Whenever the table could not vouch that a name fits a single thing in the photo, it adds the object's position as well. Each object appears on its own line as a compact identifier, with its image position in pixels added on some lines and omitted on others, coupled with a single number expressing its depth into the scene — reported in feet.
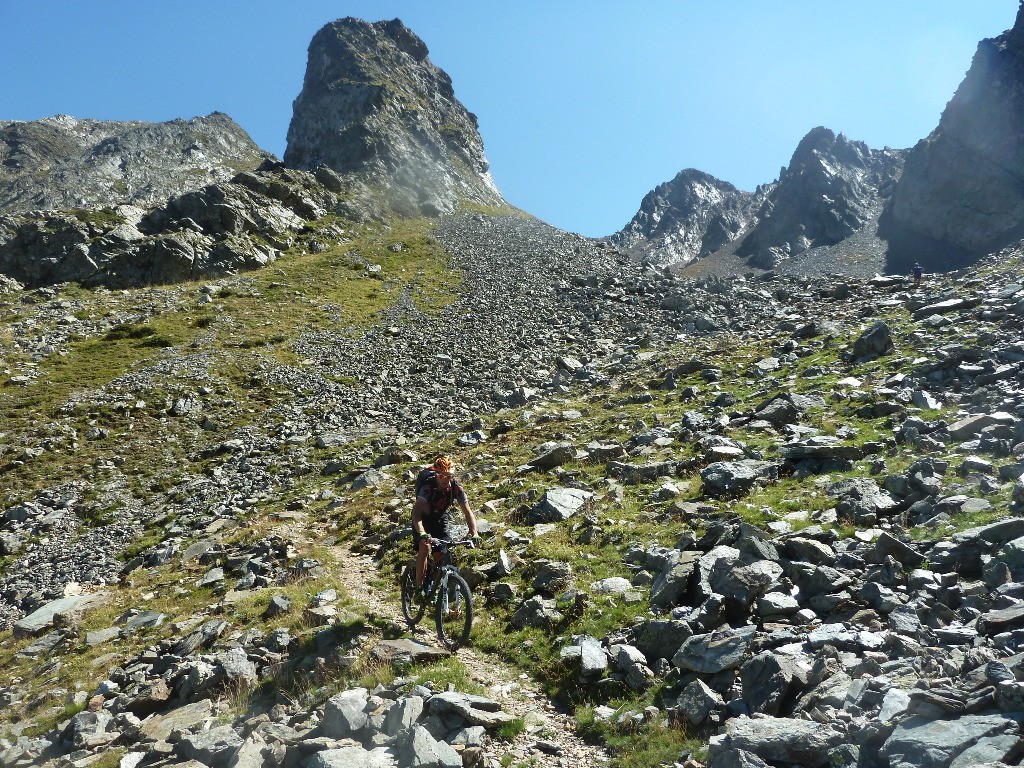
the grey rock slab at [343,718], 22.20
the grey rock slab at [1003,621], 20.29
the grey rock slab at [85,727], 26.81
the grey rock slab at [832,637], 22.64
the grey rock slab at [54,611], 44.45
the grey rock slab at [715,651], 23.71
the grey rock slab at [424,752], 19.60
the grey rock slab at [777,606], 26.48
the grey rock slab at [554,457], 61.46
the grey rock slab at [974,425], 42.96
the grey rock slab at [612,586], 34.22
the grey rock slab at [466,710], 23.43
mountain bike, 31.86
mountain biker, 35.06
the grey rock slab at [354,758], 19.43
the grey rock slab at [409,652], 29.60
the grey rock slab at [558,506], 47.78
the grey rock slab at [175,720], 26.02
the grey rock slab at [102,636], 40.11
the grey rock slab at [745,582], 27.73
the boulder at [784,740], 17.15
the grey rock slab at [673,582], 30.96
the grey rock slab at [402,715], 22.16
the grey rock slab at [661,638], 26.78
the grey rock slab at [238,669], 29.94
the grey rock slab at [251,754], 20.53
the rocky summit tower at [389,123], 347.97
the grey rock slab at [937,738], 14.56
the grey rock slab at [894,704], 16.56
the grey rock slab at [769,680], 20.39
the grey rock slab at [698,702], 21.79
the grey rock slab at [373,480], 67.70
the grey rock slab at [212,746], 21.70
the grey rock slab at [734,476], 44.80
